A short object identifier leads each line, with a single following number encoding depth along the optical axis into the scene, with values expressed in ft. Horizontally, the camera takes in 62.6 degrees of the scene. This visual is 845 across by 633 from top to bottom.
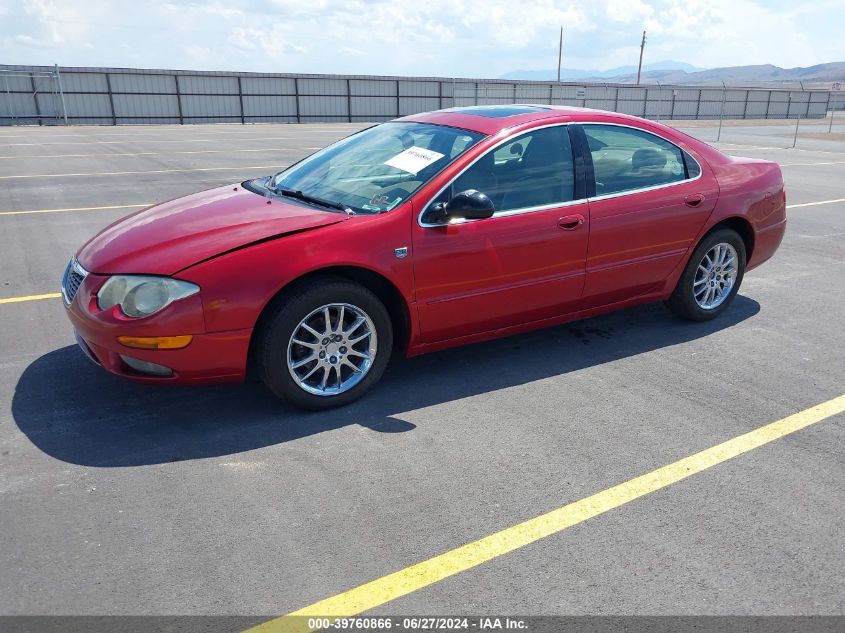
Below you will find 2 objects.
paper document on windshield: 13.93
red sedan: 11.53
